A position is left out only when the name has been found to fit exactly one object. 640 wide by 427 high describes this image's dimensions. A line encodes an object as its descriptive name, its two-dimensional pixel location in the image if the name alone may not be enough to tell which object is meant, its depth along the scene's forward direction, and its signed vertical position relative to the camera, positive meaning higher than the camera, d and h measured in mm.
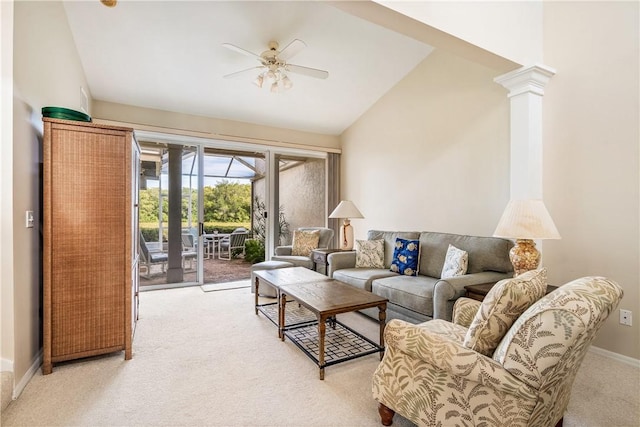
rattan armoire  2264 -189
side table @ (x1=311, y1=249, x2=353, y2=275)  4271 -582
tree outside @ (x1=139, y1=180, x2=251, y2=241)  4785 +115
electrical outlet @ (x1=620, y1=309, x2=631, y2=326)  2582 -837
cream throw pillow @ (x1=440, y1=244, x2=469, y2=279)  3102 -486
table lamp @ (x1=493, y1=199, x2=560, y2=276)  2370 -110
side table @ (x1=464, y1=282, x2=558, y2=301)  2543 -612
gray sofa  2686 -633
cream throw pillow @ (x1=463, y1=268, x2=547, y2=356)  1419 -439
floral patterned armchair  1224 -657
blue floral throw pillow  3626 -499
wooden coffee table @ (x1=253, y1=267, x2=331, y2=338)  3095 -662
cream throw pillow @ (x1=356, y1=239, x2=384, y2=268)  4002 -502
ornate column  2996 +818
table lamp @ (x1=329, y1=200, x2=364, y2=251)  4629 -11
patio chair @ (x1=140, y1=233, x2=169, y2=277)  4477 -637
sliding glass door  4836 +167
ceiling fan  3228 +1594
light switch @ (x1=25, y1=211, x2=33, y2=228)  2178 -33
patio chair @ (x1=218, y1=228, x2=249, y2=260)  5824 -544
